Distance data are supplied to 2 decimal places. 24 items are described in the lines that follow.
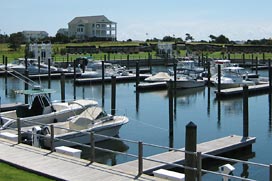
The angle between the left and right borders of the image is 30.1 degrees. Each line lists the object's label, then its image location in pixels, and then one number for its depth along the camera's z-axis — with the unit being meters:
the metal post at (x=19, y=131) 21.56
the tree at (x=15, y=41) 137.38
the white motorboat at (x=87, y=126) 27.81
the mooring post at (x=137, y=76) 62.62
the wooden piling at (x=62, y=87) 45.52
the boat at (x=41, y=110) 31.58
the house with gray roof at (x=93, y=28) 190.00
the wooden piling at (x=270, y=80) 55.94
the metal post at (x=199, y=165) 14.87
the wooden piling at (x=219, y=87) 56.55
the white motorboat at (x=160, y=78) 68.25
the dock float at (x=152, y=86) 63.09
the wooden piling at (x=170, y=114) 32.70
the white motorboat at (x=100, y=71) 75.46
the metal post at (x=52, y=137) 19.88
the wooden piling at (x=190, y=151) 15.67
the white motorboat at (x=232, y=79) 63.97
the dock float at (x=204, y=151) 21.45
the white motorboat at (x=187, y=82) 64.50
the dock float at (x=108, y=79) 70.56
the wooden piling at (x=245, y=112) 29.02
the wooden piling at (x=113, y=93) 40.59
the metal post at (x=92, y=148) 17.87
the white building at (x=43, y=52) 93.44
